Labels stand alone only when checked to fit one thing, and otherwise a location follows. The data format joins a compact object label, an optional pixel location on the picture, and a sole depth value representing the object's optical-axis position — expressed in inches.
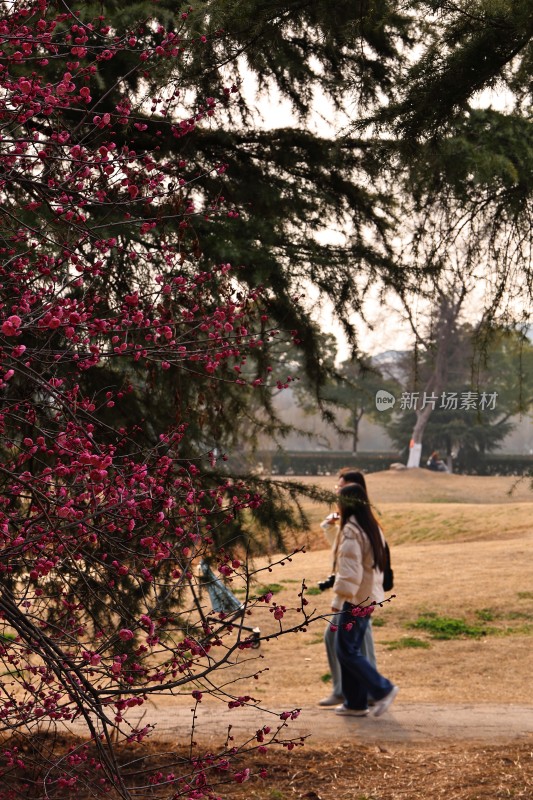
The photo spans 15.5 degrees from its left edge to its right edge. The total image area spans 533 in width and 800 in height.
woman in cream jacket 546.6
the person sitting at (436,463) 3190.5
